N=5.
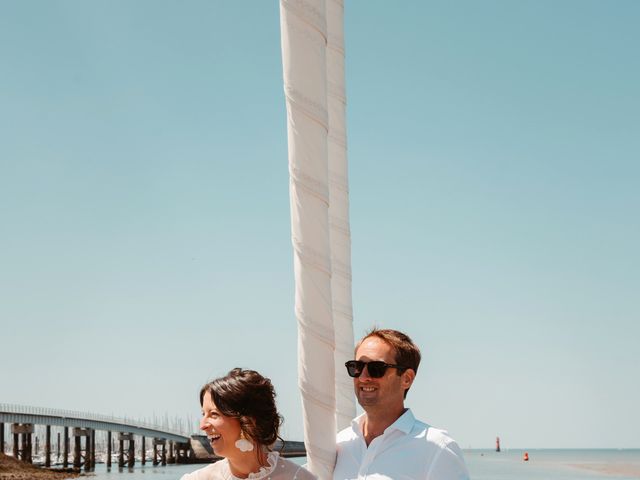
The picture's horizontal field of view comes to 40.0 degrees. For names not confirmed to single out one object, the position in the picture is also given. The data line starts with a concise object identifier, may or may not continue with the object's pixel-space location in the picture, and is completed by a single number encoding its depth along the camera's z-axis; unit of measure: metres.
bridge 59.03
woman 3.81
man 4.32
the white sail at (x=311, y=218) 4.70
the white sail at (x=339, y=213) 5.43
